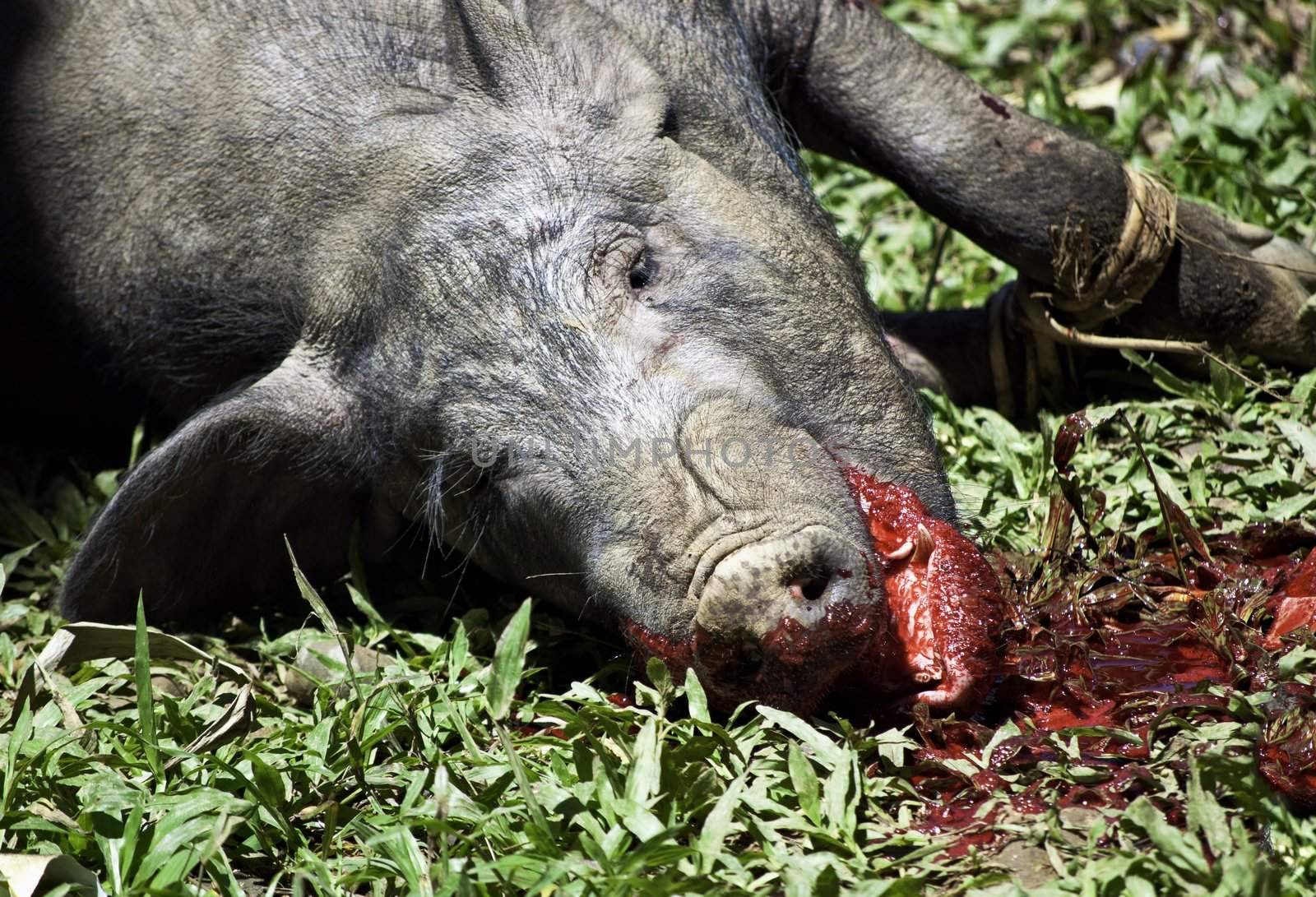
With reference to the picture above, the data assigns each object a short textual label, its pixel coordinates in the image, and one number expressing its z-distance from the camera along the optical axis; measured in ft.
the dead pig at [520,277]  18.94
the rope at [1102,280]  24.07
